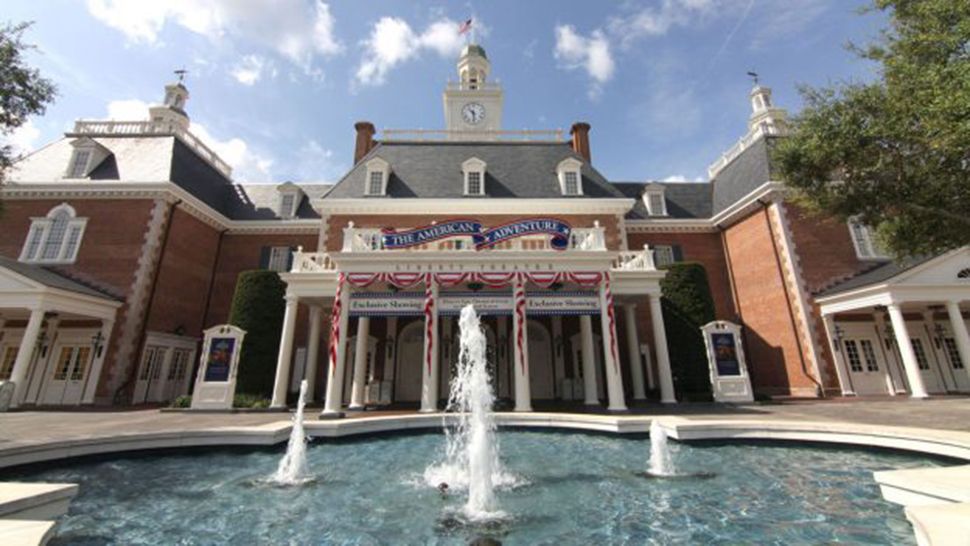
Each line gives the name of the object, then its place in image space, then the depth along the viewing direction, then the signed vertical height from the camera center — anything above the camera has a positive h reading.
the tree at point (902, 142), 9.64 +6.35
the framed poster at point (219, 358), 16.39 +0.90
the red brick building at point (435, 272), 15.35 +4.46
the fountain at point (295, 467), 7.26 -1.62
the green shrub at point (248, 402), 16.28 -0.85
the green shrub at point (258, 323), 17.75 +2.56
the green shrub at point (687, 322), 17.58 +2.42
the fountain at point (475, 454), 5.88 -1.47
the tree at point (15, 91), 11.13 +8.01
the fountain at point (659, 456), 7.44 -1.44
